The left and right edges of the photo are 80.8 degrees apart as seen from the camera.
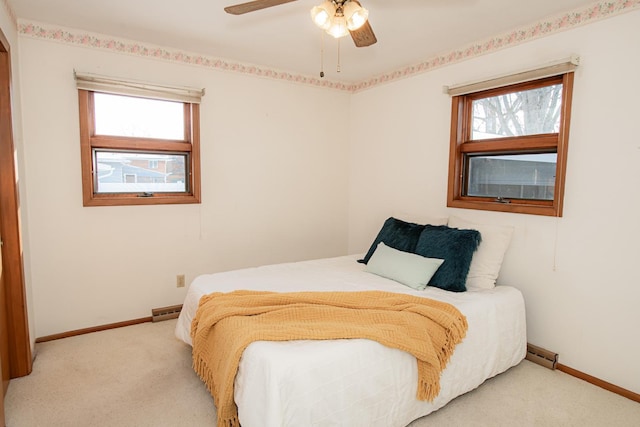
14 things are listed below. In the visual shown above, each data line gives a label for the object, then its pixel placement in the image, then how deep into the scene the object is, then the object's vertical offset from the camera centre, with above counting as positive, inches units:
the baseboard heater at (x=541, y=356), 100.6 -45.8
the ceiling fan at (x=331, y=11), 68.6 +31.8
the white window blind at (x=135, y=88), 110.4 +28.9
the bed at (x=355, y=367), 61.7 -34.4
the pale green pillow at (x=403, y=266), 100.3 -22.7
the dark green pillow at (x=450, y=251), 99.8 -18.1
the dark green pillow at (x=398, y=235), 115.6 -15.9
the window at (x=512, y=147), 100.6 +12.0
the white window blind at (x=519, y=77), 93.1 +30.1
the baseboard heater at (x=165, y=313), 127.4 -45.0
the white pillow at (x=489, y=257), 102.8 -19.5
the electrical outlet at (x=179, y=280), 132.8 -34.7
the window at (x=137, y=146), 115.6 +11.5
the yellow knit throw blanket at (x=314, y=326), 69.1 -27.7
